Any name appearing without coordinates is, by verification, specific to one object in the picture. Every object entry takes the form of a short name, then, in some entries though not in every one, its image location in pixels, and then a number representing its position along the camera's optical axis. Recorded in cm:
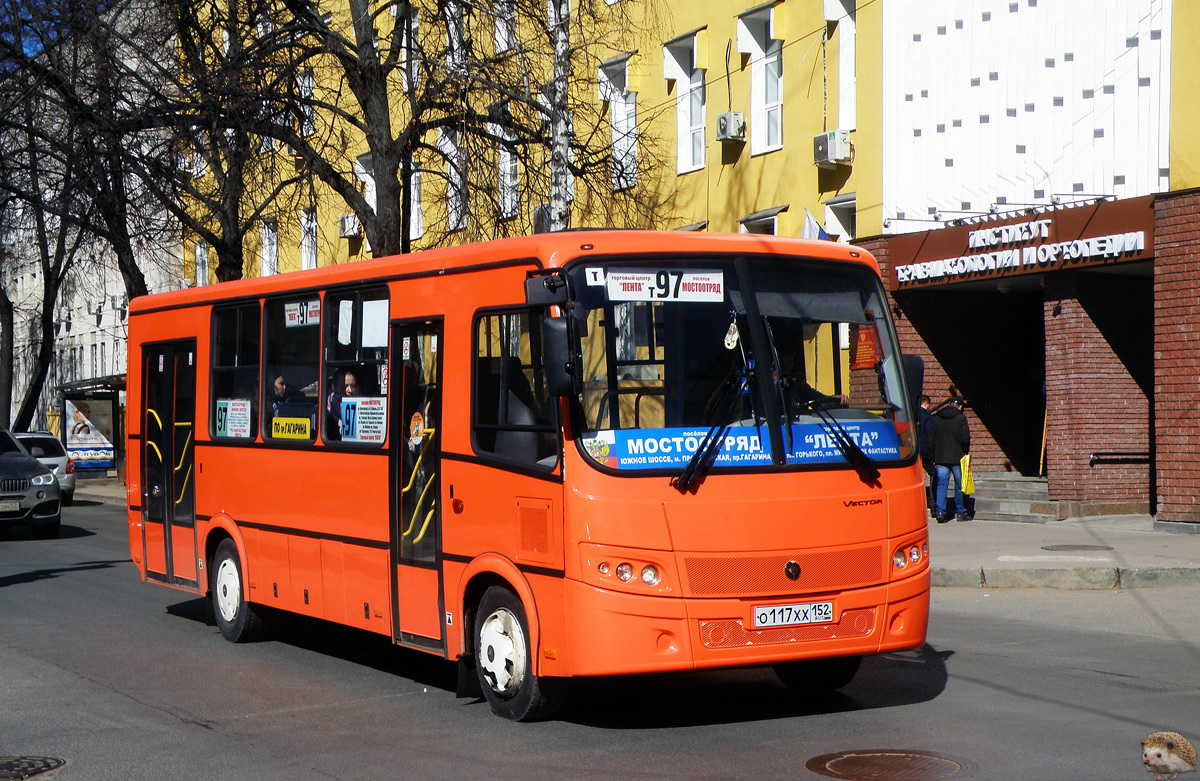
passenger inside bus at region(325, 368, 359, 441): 948
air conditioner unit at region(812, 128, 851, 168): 2208
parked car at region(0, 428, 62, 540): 2128
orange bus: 720
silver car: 2992
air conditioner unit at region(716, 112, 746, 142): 2427
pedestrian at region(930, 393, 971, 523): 1986
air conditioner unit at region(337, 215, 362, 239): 3506
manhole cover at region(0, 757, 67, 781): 666
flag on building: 1846
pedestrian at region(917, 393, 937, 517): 2011
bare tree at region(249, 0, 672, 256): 1856
